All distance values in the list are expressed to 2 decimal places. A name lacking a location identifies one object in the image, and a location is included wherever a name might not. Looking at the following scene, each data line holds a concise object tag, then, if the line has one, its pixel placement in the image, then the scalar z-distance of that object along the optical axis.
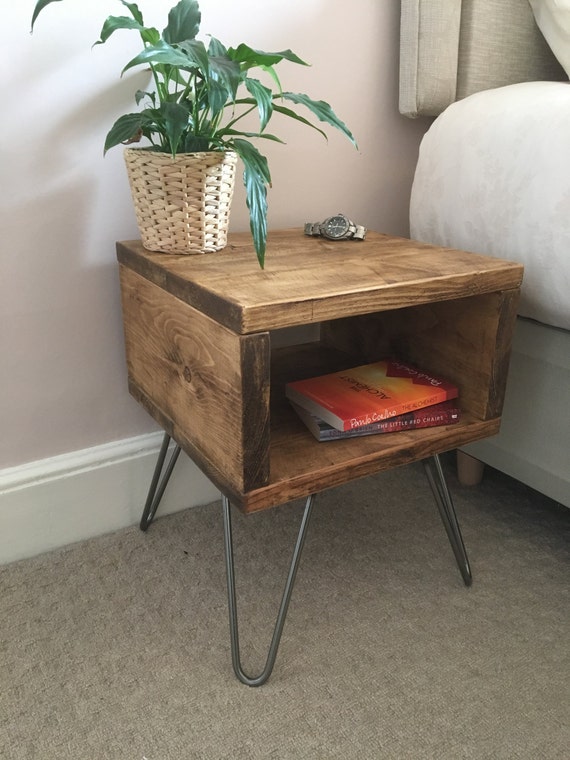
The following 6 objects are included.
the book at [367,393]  0.82
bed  0.88
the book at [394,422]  0.82
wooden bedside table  0.68
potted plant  0.70
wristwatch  0.96
